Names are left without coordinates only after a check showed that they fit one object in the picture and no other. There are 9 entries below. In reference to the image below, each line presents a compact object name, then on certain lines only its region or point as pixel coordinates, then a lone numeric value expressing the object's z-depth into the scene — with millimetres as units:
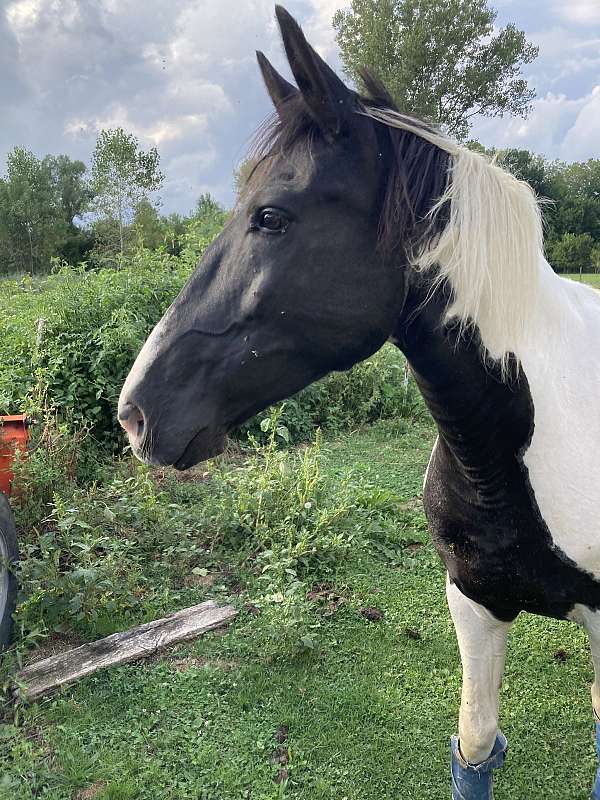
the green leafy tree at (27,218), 37625
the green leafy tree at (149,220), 22766
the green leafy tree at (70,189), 40781
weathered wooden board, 2598
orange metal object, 3527
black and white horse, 1182
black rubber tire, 2733
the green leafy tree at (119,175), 25500
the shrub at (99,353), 4793
